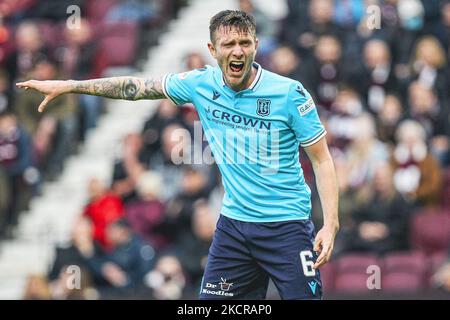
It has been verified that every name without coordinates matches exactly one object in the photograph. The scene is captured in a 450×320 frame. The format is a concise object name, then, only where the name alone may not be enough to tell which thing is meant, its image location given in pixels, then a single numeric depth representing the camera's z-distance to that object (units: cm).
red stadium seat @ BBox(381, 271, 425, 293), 1312
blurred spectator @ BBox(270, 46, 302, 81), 1552
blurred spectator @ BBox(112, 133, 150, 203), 1545
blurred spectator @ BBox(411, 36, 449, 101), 1502
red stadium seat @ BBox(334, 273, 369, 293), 1338
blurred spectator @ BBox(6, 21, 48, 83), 1755
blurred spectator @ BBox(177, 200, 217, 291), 1384
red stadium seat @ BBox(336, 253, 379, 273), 1350
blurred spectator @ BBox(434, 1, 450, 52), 1550
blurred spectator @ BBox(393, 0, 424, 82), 1538
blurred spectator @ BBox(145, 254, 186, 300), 1356
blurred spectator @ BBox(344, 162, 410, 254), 1372
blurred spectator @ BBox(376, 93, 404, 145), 1461
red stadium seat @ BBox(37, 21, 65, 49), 1816
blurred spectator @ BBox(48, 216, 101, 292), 1422
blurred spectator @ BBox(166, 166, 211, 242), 1441
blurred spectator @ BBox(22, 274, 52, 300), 1398
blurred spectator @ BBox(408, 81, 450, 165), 1444
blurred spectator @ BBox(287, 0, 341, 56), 1606
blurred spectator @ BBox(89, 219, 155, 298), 1405
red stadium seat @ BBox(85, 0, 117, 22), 1875
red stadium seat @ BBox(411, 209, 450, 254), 1372
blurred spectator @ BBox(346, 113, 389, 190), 1429
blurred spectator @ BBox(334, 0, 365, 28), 1627
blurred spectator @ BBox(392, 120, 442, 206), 1402
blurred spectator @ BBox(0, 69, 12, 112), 1698
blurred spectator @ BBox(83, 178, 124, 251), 1485
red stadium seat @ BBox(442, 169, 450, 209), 1407
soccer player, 835
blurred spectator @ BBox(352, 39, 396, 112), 1516
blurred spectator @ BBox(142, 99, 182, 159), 1555
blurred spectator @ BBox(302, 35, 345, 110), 1541
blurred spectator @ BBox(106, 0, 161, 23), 1842
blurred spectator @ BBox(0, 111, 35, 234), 1630
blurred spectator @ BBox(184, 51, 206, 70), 1538
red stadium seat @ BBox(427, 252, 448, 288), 1309
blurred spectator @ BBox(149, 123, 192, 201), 1518
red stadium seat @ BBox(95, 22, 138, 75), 1798
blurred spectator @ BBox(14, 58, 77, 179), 1670
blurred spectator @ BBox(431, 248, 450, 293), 1277
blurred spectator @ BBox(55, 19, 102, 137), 1756
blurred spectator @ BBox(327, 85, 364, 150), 1466
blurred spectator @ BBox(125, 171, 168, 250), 1479
